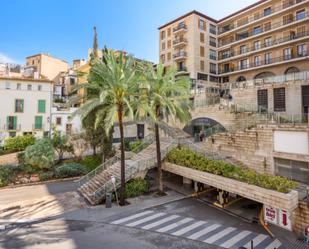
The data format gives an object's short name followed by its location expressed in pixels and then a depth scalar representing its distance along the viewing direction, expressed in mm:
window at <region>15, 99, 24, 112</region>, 34375
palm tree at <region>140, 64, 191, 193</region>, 17797
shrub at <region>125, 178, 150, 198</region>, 18516
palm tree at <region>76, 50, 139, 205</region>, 15586
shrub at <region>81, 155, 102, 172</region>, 26344
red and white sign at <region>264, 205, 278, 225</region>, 13391
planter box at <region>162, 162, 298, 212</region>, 12445
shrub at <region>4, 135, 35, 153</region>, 29828
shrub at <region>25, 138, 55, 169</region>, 23703
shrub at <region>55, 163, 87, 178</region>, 23844
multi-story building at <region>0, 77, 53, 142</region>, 33594
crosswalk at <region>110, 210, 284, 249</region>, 11977
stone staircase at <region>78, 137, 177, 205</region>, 17781
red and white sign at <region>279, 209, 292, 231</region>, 12984
